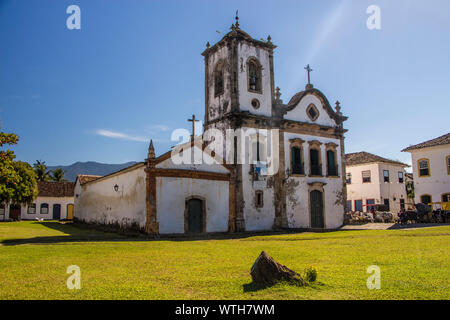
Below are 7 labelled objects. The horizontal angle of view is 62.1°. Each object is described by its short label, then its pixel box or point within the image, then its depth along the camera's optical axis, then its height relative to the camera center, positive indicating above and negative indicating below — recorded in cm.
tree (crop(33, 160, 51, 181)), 6238 +674
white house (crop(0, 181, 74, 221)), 4338 +73
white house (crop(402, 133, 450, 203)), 2884 +300
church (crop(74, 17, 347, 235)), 1905 +239
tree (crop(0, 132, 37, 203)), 2988 +196
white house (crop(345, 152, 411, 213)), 3769 +263
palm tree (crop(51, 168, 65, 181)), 6698 +660
